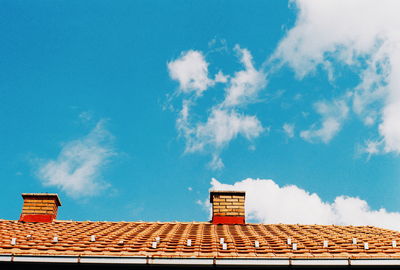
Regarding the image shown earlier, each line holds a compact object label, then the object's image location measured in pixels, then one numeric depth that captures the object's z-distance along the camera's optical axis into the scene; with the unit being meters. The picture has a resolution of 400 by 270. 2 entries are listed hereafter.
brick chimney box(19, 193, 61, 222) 13.34
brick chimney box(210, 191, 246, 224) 13.18
